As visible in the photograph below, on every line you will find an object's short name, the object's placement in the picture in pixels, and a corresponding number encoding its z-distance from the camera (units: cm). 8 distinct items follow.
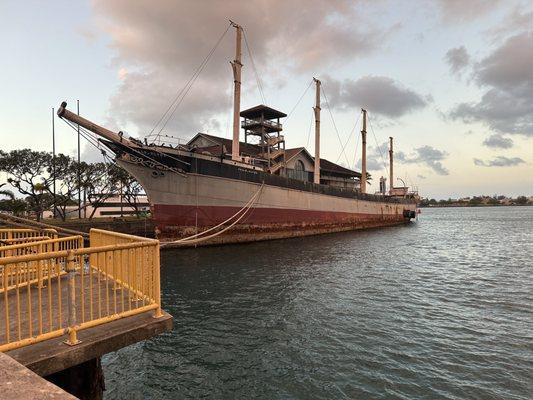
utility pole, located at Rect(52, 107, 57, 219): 4100
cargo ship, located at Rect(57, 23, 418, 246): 2553
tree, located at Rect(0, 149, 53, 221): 3841
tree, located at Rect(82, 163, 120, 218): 4709
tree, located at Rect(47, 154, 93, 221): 4250
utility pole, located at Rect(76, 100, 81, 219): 4322
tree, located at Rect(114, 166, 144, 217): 4825
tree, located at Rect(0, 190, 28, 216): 4164
